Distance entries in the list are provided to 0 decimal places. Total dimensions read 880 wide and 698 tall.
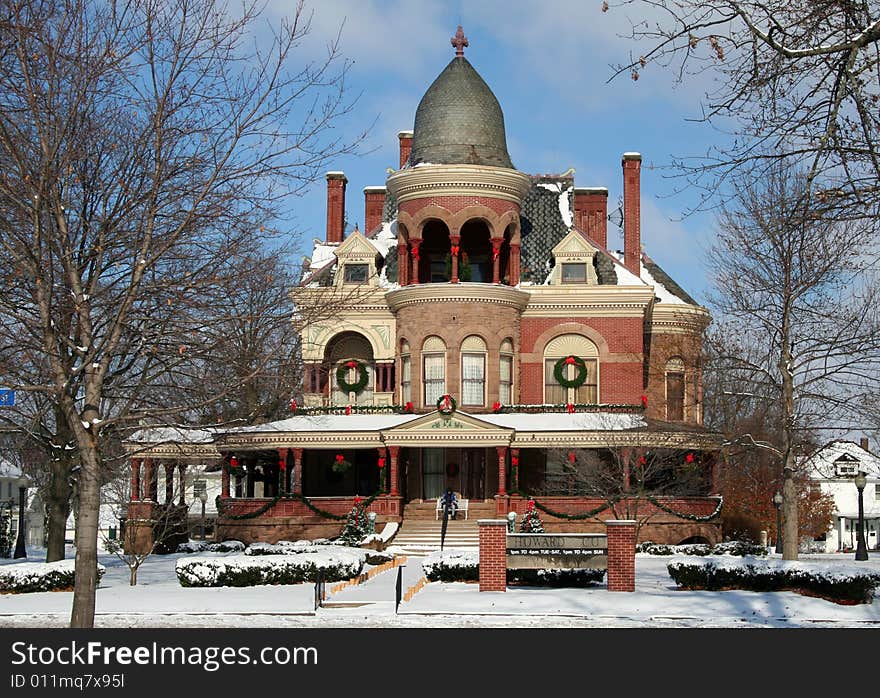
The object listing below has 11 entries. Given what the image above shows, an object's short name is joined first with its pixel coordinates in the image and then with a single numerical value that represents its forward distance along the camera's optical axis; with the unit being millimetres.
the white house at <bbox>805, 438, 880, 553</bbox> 82875
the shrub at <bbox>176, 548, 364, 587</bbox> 25594
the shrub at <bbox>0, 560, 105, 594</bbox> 25781
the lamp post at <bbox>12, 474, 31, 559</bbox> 41972
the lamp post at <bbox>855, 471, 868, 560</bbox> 41719
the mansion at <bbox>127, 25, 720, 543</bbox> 41250
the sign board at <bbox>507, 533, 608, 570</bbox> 25312
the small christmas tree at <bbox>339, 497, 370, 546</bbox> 38125
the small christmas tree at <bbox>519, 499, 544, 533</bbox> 38500
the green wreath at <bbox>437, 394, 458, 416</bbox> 41406
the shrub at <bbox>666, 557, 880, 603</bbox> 22219
